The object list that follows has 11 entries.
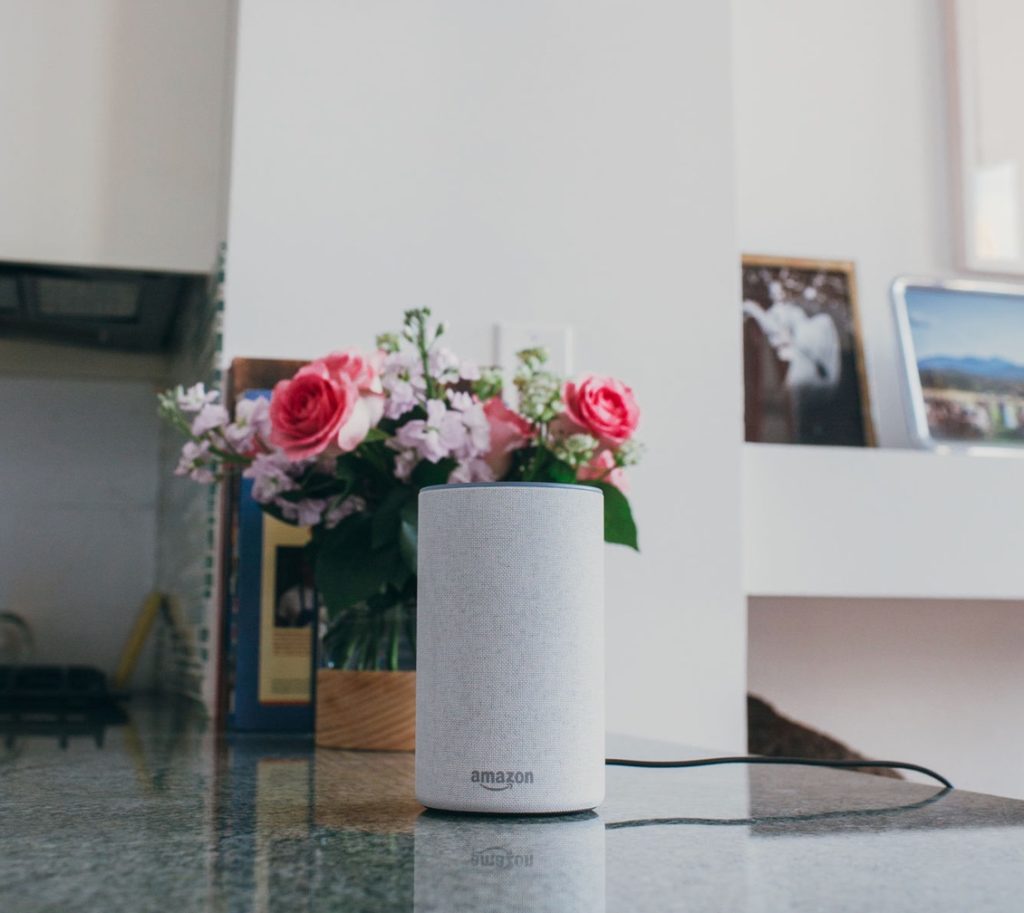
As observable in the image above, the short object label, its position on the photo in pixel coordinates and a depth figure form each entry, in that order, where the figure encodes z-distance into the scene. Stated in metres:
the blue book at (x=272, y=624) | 1.35
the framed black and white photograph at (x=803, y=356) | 1.92
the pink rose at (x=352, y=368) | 1.04
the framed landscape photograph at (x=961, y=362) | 1.94
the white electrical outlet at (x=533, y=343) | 1.51
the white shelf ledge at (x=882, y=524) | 1.67
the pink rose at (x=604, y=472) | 1.10
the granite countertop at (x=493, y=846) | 0.48
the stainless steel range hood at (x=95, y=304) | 1.72
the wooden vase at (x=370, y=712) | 1.09
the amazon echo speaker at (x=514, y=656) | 0.65
